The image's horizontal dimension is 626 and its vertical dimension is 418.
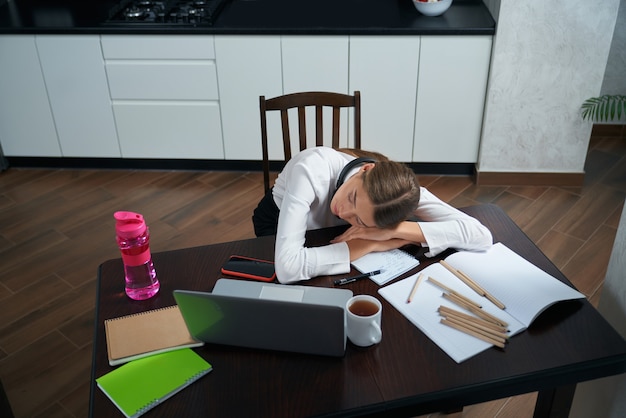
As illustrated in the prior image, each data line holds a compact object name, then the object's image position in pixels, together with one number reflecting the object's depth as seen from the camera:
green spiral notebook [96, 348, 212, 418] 1.28
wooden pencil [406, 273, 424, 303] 1.55
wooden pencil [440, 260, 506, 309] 1.54
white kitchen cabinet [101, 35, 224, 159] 3.44
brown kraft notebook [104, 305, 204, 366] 1.41
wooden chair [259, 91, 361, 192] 2.30
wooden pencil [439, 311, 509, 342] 1.43
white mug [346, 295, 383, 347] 1.37
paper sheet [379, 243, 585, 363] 1.44
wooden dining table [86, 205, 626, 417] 1.28
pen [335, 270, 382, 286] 1.62
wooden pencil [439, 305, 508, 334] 1.45
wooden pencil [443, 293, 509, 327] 1.47
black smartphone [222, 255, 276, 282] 1.64
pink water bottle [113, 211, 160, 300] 1.51
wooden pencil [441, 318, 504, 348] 1.41
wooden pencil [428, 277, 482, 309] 1.53
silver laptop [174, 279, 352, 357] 1.27
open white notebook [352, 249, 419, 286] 1.64
